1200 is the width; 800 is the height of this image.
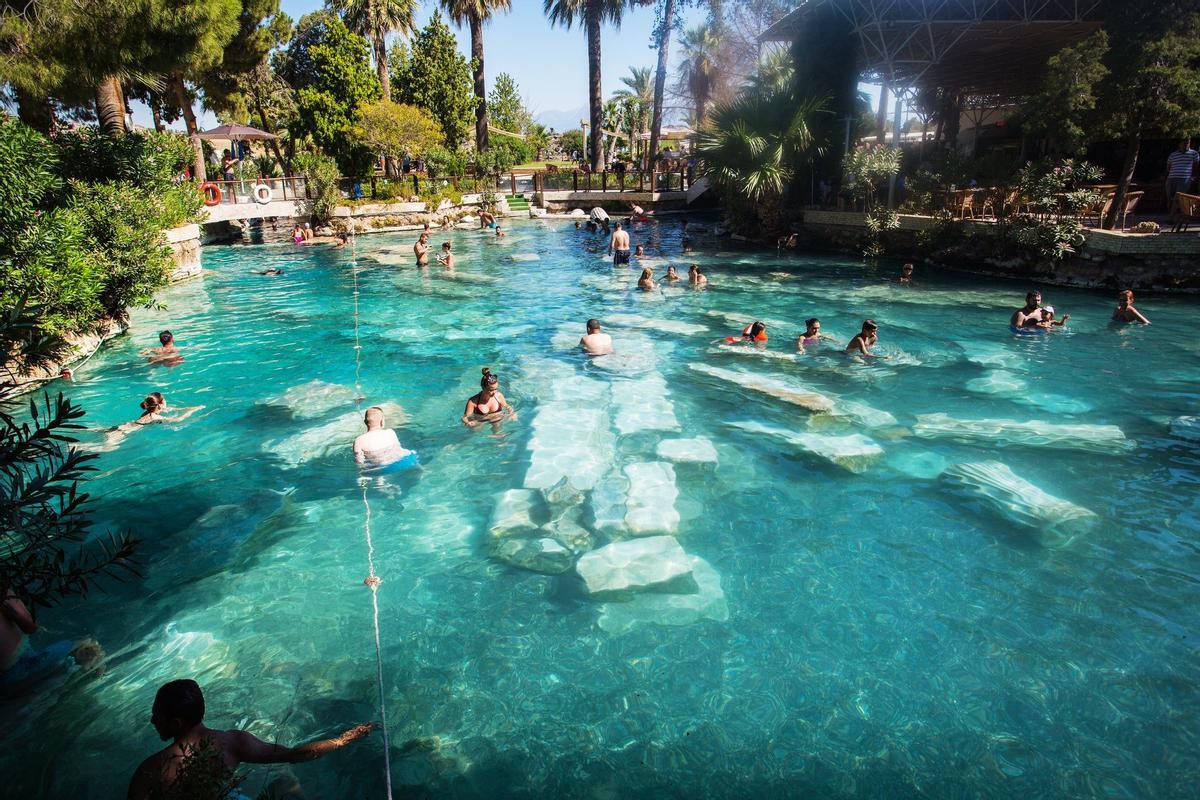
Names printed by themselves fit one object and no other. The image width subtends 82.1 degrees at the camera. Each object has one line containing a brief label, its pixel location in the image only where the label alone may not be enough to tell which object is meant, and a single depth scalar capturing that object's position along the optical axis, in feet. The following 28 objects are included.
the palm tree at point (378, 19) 126.52
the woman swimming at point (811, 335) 44.57
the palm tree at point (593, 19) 129.63
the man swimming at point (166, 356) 44.98
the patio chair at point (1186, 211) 53.06
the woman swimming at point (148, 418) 33.41
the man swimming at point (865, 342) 42.38
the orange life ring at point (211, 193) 86.28
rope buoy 16.34
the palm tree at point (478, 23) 134.31
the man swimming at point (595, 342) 44.14
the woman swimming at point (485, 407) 34.55
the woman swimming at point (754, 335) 46.11
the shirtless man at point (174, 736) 11.43
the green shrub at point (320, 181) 98.58
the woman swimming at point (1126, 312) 46.25
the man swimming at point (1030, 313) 46.47
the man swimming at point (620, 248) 75.61
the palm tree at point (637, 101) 212.43
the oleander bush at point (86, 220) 30.32
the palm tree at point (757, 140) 77.66
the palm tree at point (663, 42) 126.82
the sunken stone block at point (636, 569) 21.97
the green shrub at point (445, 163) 121.08
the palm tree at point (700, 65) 157.48
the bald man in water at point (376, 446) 30.01
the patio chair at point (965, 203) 68.69
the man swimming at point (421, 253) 77.46
